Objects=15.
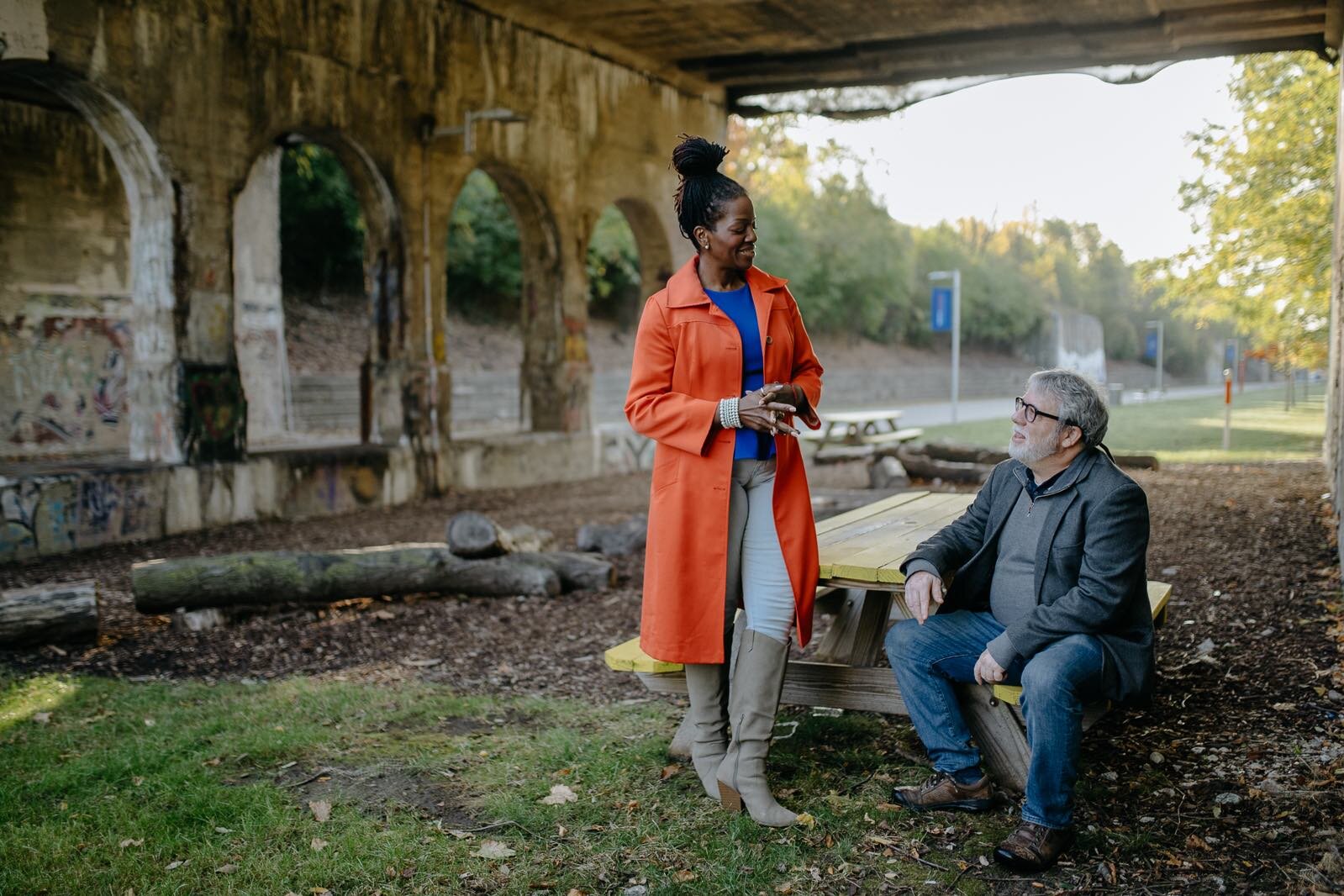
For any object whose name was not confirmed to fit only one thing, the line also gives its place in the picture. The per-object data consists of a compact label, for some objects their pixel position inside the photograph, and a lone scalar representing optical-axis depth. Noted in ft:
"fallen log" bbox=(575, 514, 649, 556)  30.09
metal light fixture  40.06
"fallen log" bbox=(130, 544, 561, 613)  22.48
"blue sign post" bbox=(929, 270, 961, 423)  106.22
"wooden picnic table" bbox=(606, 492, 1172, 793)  12.70
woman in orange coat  12.07
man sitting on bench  11.09
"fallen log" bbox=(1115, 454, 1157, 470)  48.34
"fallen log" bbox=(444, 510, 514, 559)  24.44
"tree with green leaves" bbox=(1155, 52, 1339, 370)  54.29
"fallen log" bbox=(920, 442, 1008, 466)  49.93
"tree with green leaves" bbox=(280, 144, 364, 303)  95.71
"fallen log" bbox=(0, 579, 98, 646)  20.42
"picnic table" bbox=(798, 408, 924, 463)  53.36
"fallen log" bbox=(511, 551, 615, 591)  25.70
